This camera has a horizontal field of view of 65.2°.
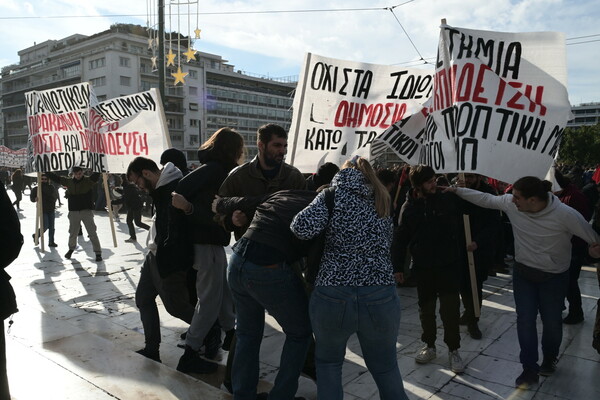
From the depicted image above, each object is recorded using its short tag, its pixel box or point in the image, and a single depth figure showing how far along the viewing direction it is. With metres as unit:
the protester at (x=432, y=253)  4.06
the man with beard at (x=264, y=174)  3.25
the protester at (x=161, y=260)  3.77
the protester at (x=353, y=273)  2.50
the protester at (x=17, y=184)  18.44
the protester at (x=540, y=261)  3.57
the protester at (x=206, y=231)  3.63
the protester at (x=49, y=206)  10.49
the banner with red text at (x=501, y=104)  4.33
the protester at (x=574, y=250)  5.30
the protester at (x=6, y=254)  2.42
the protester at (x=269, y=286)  2.73
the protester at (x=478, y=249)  4.85
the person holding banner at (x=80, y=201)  8.89
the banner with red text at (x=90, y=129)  7.79
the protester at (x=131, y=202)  11.62
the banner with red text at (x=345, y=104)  6.53
